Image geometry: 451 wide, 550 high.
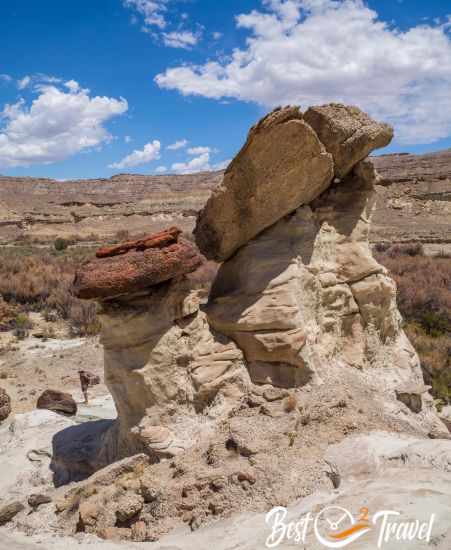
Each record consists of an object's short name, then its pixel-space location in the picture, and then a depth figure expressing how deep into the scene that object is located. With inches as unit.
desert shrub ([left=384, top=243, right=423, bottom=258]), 819.4
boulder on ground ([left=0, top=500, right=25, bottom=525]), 190.1
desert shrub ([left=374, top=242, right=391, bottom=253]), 910.4
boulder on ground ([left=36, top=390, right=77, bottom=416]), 313.1
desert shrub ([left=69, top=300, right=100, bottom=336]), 521.3
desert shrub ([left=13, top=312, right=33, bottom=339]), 513.0
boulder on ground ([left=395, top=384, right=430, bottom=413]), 217.6
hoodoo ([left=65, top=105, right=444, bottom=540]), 169.8
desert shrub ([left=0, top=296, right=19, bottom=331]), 535.6
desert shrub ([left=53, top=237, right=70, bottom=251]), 1125.1
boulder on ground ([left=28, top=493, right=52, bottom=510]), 195.6
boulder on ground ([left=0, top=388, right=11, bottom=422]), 315.1
